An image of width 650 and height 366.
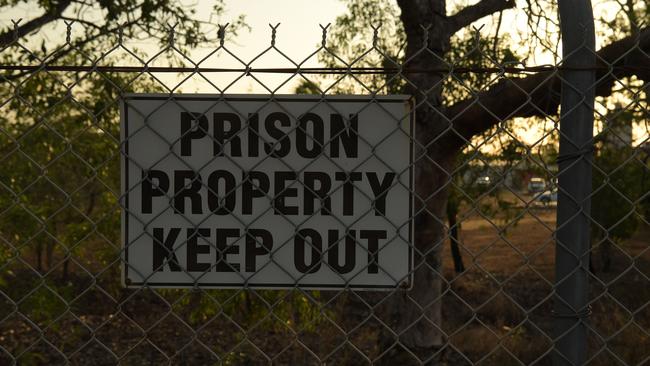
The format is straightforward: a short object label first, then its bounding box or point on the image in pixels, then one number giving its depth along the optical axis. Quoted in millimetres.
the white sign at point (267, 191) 2105
